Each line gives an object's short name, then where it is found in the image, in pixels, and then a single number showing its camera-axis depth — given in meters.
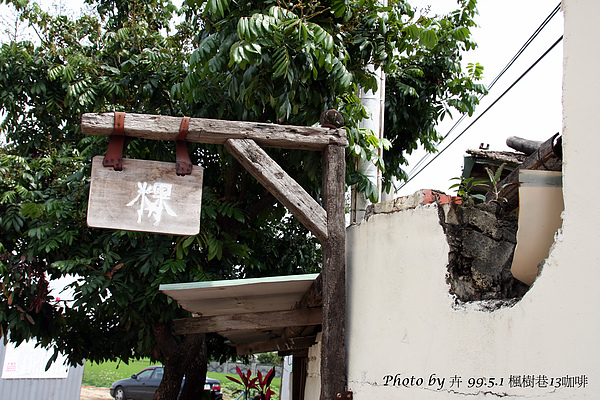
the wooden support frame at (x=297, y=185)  3.45
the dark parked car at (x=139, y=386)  17.84
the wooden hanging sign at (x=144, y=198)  3.36
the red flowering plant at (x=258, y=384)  7.50
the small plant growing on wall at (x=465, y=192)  2.77
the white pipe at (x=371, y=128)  6.20
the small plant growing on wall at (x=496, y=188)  2.80
